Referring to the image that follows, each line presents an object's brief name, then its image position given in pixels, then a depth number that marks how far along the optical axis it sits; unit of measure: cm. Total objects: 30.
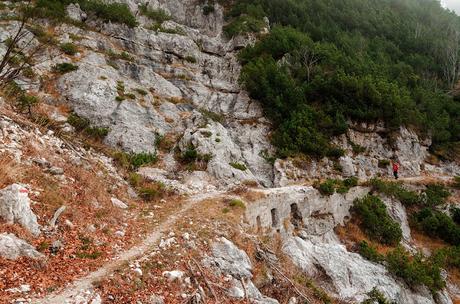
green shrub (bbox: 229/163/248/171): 2308
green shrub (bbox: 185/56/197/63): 4000
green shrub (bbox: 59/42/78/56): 2877
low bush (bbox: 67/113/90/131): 2138
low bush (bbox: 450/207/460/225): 2967
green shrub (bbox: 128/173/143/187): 1653
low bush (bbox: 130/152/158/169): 1988
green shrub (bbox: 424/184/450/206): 3009
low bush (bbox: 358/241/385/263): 1986
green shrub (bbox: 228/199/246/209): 1581
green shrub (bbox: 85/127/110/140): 2164
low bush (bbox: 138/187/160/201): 1552
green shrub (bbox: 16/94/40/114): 1642
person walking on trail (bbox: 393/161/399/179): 3188
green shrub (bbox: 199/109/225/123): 2868
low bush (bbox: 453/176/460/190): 3250
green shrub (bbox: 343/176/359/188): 2648
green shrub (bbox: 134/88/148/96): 2827
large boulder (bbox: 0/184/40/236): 826
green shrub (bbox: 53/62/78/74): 2615
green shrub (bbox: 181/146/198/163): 2230
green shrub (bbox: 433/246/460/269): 2356
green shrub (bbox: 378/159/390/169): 3338
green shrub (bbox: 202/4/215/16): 5553
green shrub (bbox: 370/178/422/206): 2838
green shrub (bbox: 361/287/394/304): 1510
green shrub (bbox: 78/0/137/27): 3753
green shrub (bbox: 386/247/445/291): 1898
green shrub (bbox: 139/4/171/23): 4529
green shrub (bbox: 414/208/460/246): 2752
